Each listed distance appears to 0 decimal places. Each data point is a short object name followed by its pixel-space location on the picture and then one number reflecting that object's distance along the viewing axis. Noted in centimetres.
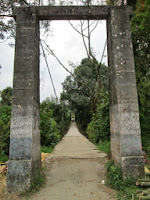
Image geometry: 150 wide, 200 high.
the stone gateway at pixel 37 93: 334
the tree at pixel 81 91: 1675
